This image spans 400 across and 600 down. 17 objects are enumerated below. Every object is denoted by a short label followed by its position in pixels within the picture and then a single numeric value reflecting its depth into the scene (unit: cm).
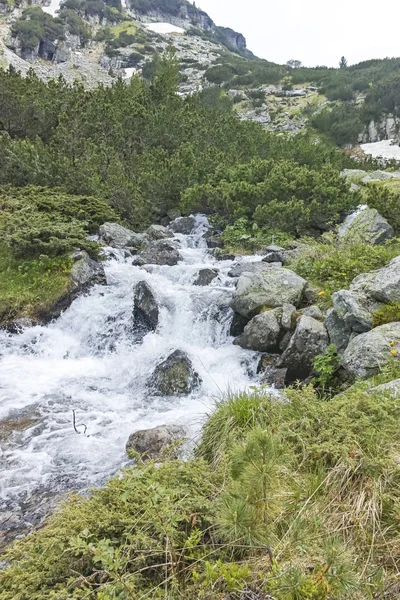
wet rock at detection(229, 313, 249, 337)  905
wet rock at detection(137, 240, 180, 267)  1263
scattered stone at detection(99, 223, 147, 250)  1362
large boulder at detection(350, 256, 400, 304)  652
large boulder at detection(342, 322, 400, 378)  530
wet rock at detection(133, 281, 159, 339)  970
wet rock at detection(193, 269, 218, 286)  1109
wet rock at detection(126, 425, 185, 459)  502
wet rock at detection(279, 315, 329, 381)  702
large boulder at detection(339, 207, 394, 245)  1092
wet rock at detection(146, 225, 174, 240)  1513
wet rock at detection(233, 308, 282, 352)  799
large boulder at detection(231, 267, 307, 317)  861
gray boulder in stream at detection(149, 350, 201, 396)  747
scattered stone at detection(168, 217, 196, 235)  1647
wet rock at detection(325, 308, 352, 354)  663
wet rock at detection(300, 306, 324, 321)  779
